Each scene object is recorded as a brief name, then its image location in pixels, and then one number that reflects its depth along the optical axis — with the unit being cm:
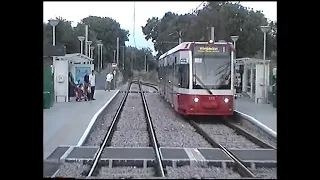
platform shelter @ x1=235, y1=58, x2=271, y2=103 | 2706
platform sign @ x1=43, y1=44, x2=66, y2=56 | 1760
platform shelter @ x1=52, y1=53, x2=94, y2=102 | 2568
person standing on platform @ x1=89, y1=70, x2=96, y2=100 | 2888
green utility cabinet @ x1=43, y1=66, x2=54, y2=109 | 2192
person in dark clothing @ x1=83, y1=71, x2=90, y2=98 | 2802
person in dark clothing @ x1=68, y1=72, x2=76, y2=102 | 2770
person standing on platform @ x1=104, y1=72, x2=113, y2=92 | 4182
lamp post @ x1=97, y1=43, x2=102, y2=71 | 5988
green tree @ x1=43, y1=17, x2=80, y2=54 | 5266
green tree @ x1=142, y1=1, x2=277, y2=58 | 4134
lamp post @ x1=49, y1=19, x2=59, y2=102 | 2516
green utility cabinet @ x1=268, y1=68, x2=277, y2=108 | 2503
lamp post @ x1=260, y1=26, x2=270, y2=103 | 2654
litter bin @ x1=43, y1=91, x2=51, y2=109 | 2173
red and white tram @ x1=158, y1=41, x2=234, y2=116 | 1969
